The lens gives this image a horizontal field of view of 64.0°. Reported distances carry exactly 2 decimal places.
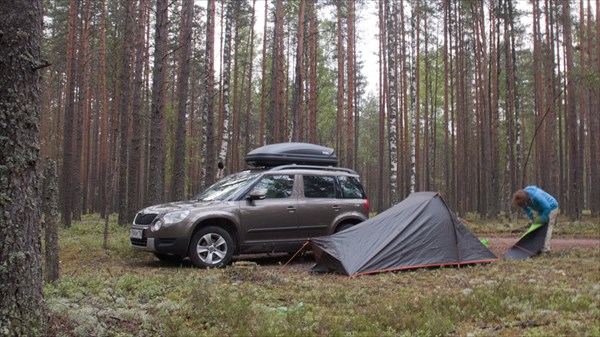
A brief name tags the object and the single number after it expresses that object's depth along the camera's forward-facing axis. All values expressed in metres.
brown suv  8.64
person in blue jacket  10.09
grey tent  8.48
